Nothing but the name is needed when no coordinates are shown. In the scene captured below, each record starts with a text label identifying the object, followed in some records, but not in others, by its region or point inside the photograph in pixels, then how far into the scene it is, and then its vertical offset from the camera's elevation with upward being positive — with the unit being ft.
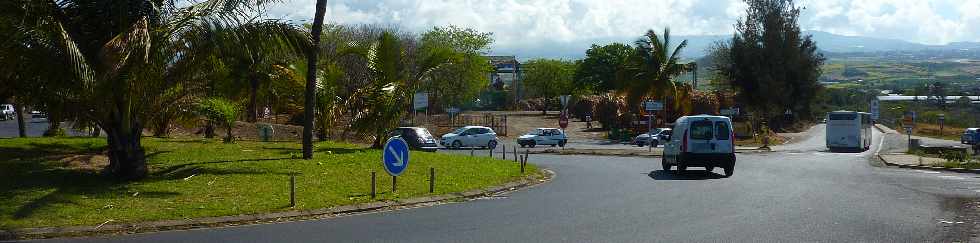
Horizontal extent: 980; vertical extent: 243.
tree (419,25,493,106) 256.11 +13.04
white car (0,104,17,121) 220.43 +1.61
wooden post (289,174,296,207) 47.34 -3.60
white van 79.25 -2.14
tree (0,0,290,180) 48.49 +3.50
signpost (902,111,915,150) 153.16 -1.01
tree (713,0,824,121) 250.78 +14.53
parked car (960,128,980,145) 201.46 -4.63
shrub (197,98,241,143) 76.33 +0.57
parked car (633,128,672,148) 171.34 -3.89
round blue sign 51.96 -2.09
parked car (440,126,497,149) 152.56 -3.28
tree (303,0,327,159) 69.46 +2.44
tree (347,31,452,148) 88.84 +2.78
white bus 166.81 -2.60
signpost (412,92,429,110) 171.36 +2.97
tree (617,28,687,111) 184.75 +9.50
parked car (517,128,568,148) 165.78 -3.66
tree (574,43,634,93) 332.39 +17.18
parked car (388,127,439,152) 123.85 -2.77
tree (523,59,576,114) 355.99 +14.34
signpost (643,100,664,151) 160.97 +1.72
